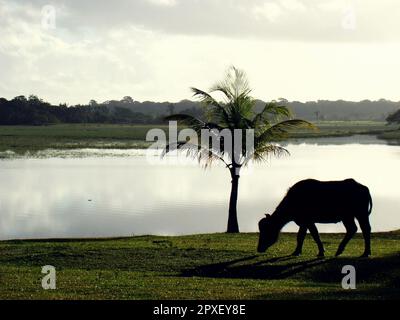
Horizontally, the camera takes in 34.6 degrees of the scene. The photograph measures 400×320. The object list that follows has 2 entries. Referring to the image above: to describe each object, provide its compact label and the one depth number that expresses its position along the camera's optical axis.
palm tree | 32.47
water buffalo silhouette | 22.89
